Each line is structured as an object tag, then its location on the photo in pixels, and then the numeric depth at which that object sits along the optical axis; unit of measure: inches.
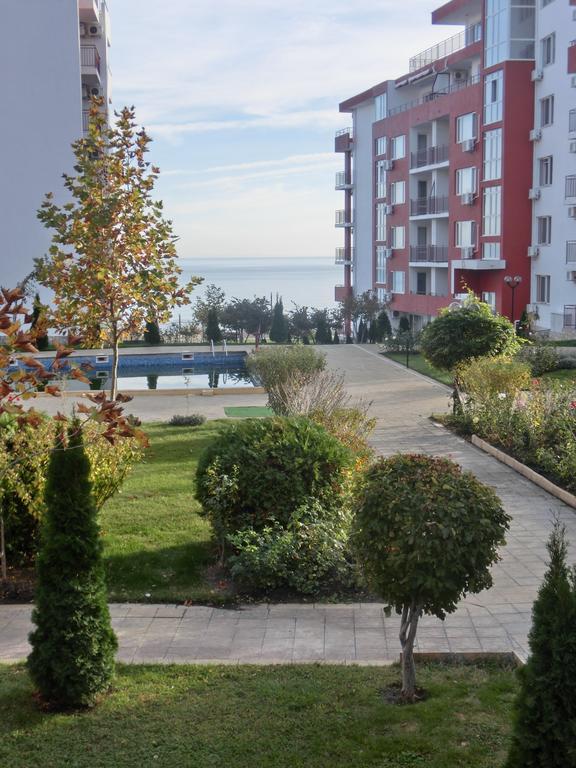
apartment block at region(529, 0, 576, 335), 1274.6
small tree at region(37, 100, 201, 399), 545.3
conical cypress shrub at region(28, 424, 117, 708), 221.1
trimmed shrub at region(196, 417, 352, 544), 340.8
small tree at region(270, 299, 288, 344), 1632.6
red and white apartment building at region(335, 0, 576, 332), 1320.1
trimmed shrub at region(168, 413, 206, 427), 689.0
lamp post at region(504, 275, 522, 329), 1313.4
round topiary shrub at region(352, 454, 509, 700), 210.1
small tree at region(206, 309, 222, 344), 1498.5
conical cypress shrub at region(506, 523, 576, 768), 154.9
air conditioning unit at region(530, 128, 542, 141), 1362.0
